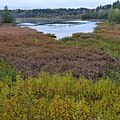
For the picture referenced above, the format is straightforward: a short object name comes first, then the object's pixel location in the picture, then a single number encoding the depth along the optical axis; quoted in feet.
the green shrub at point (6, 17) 140.27
